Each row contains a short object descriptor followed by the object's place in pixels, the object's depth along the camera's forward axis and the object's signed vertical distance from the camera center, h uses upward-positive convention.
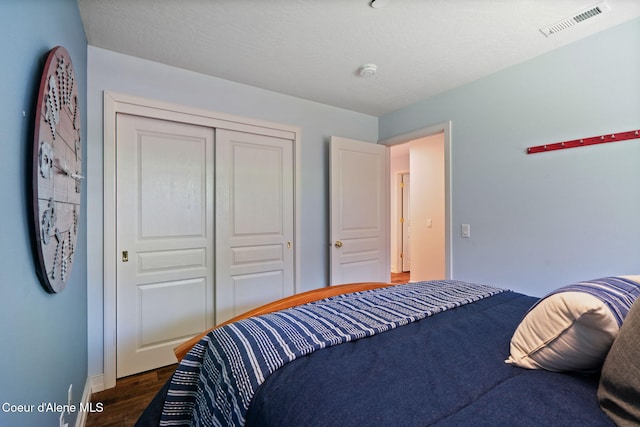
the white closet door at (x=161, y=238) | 2.13 -0.16
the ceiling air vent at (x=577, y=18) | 1.66 +1.21
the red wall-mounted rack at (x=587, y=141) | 1.79 +0.51
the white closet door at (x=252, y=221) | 2.52 -0.03
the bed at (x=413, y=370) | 0.66 -0.44
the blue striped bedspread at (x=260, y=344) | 0.85 -0.42
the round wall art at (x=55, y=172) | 0.87 +0.17
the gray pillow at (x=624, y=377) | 0.60 -0.36
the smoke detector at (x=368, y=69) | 2.28 +1.20
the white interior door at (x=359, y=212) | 3.03 +0.06
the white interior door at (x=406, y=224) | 5.83 -0.15
